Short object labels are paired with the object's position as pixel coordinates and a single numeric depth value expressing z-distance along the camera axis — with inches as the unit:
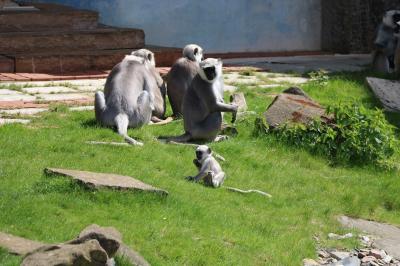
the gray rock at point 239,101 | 705.8
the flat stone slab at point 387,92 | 801.3
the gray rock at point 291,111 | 654.2
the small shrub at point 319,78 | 847.0
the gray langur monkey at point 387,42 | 998.2
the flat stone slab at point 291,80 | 882.5
